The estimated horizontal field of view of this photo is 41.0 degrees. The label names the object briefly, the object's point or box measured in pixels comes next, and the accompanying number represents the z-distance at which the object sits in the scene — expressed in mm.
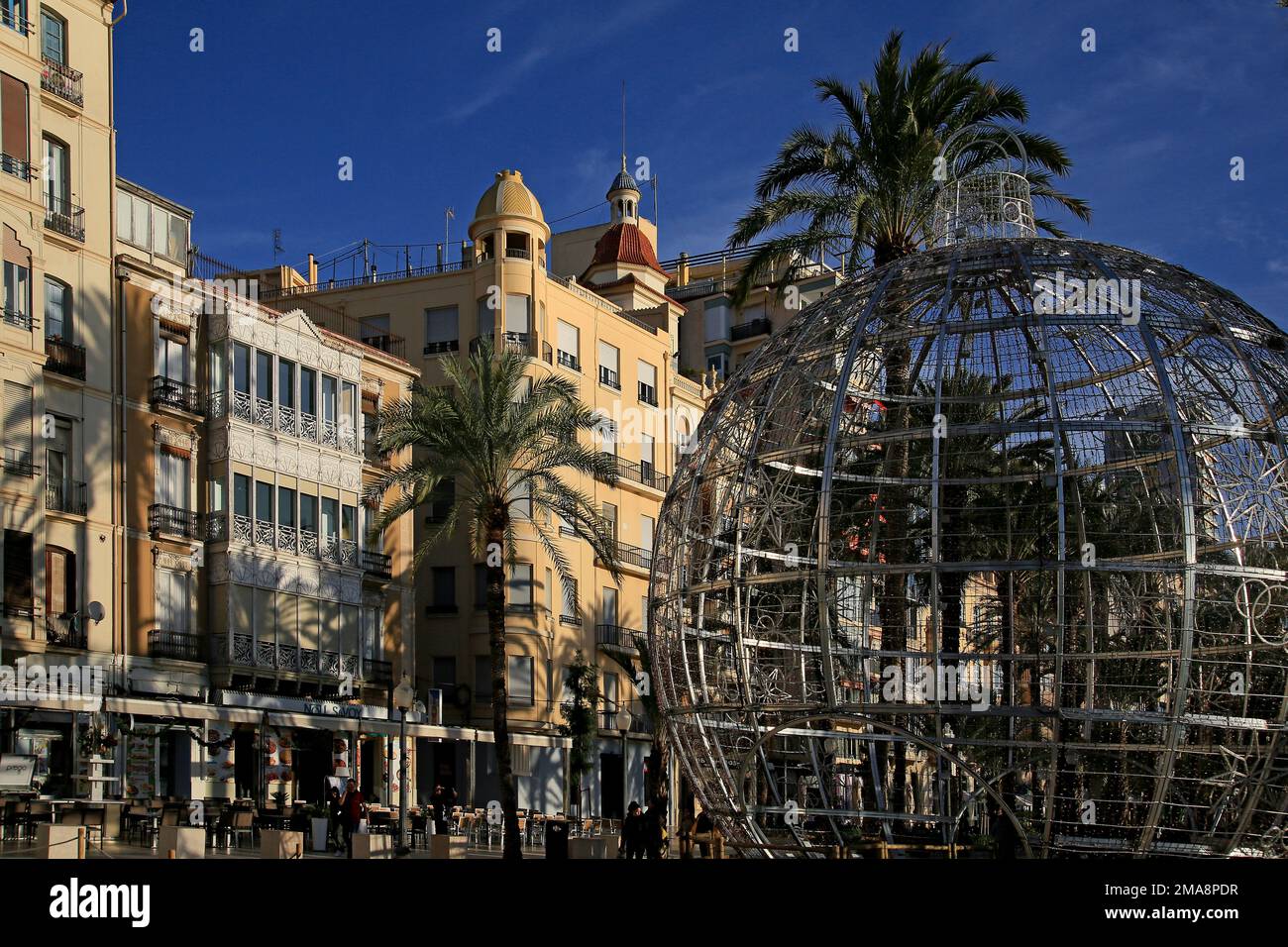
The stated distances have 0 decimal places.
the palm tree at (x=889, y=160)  30125
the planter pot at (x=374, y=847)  26703
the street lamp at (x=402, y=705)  29848
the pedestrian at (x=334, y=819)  32062
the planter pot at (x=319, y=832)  30438
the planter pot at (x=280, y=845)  26031
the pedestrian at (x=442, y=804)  38062
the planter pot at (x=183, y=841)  24812
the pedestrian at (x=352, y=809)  29141
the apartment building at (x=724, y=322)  72562
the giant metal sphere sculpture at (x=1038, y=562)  18359
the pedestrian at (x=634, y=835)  26516
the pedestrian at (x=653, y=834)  26000
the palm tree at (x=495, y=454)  35938
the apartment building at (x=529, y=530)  52094
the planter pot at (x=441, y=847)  29031
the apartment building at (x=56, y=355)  35719
